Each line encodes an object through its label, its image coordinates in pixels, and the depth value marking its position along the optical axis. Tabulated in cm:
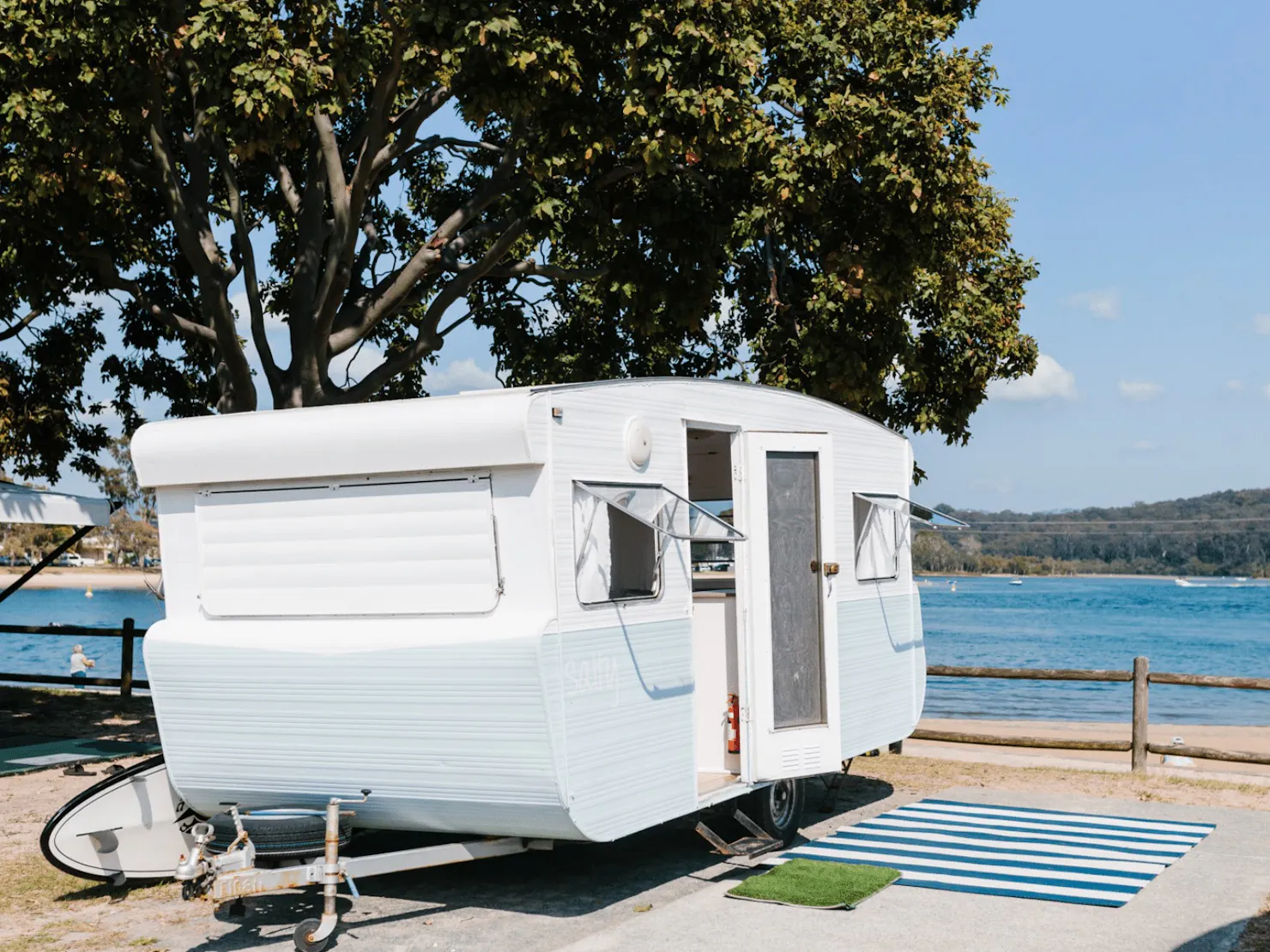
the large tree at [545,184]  1121
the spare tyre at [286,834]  698
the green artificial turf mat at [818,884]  777
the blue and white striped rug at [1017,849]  818
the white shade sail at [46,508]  1245
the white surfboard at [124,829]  774
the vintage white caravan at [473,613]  690
